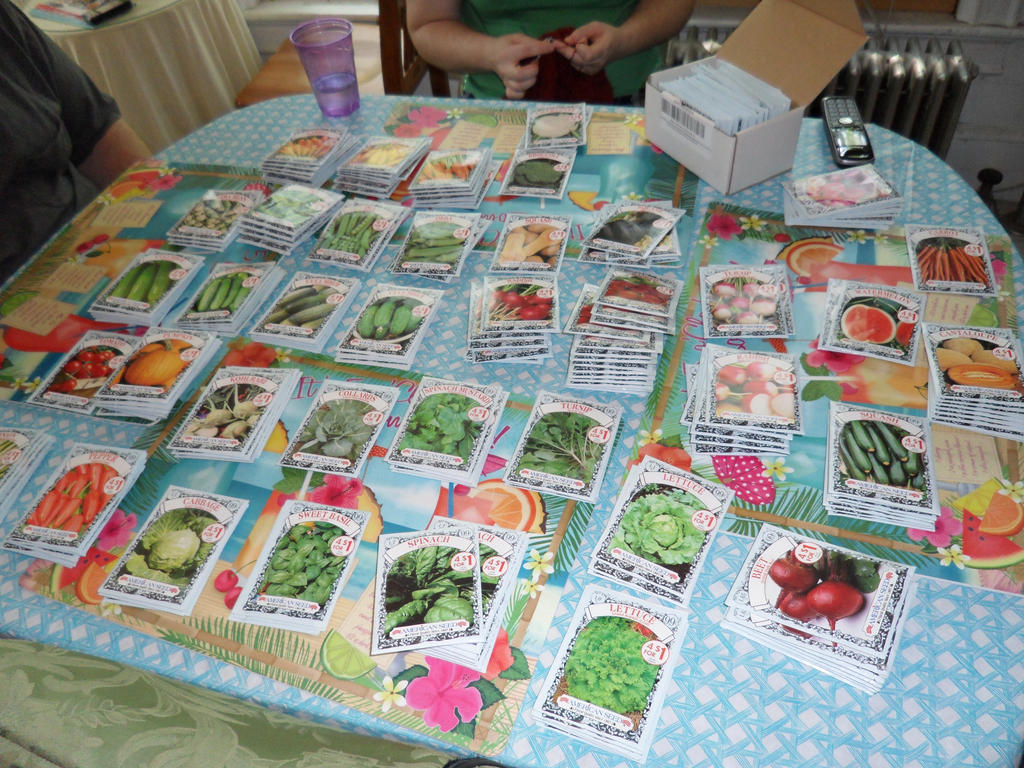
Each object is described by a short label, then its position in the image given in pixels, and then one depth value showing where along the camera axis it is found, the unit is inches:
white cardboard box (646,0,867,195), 56.2
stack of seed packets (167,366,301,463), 45.9
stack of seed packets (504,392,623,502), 41.9
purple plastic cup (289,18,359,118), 69.5
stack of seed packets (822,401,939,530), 39.0
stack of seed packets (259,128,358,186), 66.7
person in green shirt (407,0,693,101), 69.9
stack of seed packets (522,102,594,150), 67.1
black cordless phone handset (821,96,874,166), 61.5
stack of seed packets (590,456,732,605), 37.5
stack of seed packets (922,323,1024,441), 42.3
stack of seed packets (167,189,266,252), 61.5
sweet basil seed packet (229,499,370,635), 37.9
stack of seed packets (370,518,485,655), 36.1
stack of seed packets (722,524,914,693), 33.8
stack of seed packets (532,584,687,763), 32.6
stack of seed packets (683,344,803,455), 42.9
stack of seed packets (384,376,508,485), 43.2
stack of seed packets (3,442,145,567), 42.2
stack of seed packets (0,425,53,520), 45.7
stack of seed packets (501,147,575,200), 62.5
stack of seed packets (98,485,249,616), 39.3
